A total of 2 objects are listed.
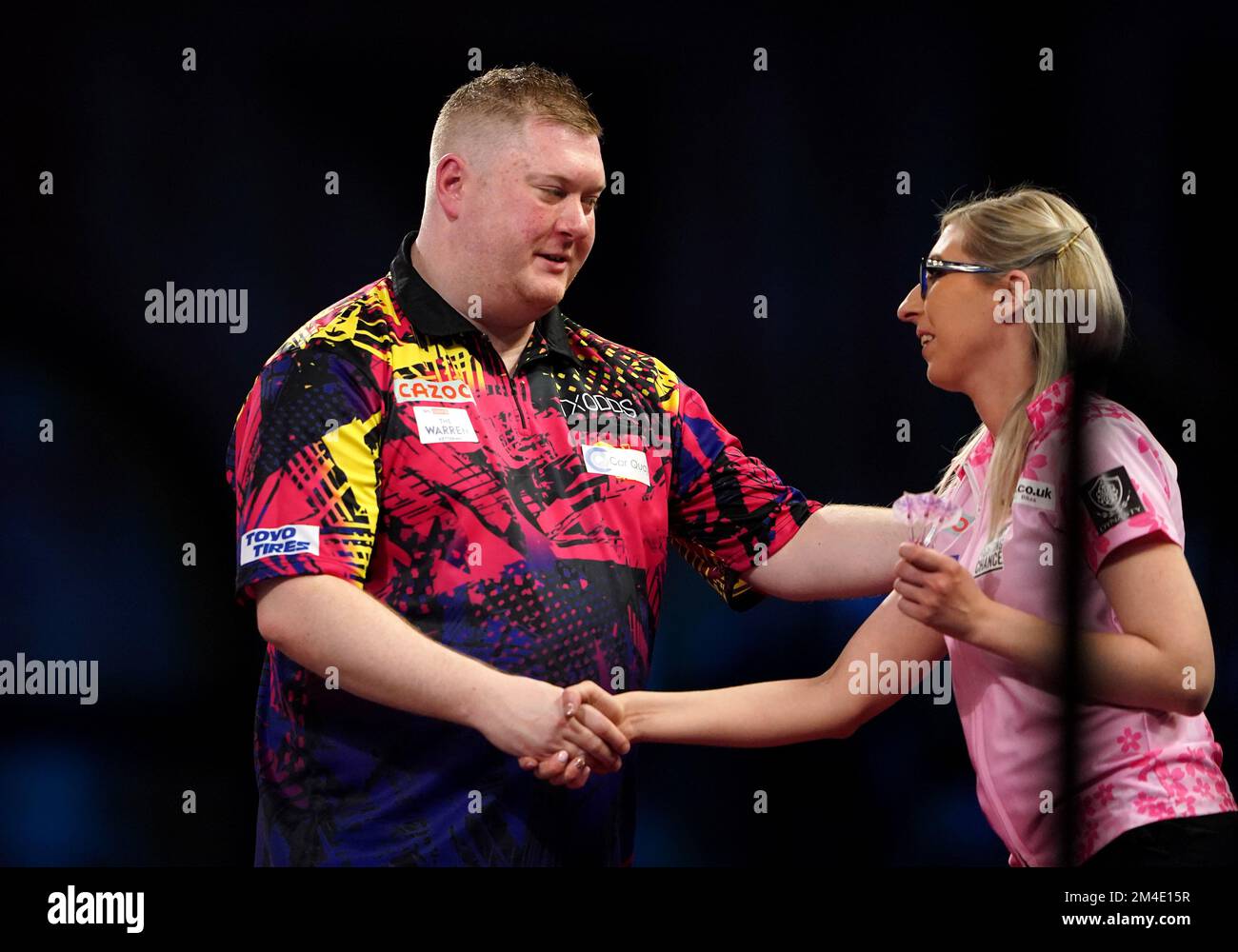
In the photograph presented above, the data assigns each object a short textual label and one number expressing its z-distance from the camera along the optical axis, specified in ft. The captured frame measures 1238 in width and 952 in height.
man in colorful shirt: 8.87
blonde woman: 8.64
